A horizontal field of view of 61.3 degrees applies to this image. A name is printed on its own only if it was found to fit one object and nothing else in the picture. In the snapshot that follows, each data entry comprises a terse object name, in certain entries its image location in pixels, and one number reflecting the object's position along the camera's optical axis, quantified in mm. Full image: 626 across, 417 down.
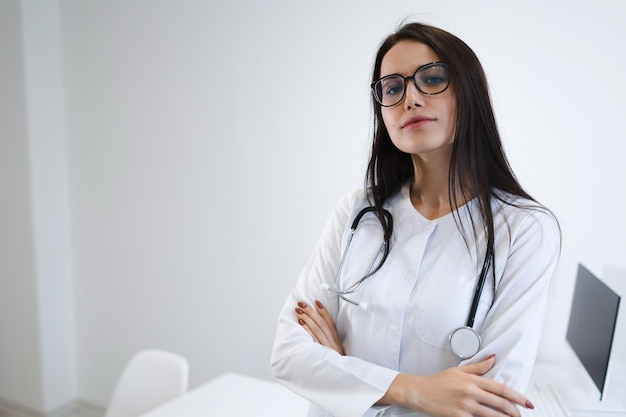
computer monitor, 1620
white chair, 1891
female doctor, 1025
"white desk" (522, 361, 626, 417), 1662
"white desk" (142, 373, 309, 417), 1767
